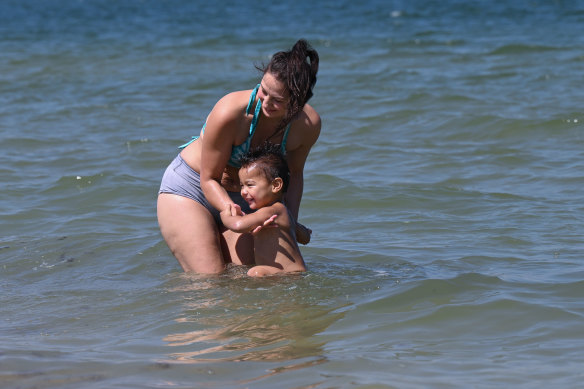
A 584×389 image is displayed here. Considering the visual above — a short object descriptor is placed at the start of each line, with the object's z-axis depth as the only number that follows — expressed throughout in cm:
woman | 901
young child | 965
